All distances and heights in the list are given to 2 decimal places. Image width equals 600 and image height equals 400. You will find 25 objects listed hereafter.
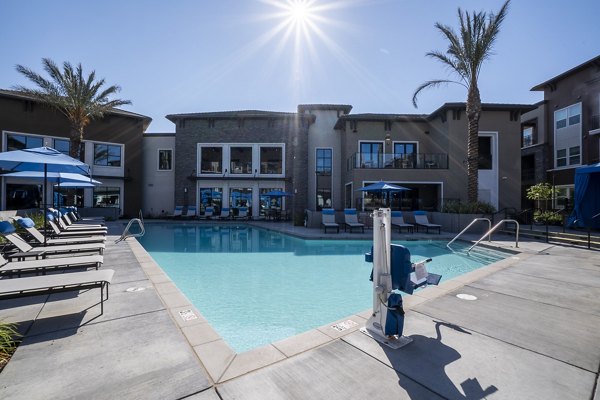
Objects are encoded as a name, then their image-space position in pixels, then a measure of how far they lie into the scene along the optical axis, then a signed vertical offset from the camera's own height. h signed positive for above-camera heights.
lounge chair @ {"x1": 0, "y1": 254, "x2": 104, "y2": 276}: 4.29 -1.07
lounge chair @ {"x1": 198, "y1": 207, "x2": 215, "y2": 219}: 24.35 -1.17
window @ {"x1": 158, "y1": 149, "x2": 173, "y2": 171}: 26.30 +3.94
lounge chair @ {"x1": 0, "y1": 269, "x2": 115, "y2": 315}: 3.31 -1.07
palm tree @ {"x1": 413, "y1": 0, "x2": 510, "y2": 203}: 13.94 +7.69
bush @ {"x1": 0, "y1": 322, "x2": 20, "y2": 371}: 2.74 -1.54
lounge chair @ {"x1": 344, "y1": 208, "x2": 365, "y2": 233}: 15.29 -0.98
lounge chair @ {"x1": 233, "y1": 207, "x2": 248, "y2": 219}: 24.72 -1.16
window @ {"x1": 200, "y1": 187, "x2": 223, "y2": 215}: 25.34 +0.14
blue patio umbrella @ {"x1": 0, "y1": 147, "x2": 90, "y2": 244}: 5.75 +0.82
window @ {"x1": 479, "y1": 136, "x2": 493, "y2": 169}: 19.91 +3.58
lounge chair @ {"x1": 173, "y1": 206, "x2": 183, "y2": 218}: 23.93 -1.09
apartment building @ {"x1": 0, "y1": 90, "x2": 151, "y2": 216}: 20.34 +4.15
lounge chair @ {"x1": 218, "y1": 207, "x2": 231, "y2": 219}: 24.52 -1.25
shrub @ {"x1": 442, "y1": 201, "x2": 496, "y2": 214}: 14.74 -0.34
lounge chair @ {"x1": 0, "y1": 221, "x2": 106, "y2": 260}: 5.52 -1.08
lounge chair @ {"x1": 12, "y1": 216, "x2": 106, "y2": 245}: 6.86 -1.06
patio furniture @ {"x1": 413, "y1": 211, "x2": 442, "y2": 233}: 14.61 -1.03
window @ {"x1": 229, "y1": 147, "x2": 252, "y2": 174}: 25.64 +3.65
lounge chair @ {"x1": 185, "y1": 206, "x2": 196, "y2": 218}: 24.27 -1.10
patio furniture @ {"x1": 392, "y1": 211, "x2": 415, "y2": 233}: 15.20 -1.09
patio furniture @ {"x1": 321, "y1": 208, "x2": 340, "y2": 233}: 15.66 -0.93
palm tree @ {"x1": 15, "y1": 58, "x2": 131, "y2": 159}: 17.92 +7.02
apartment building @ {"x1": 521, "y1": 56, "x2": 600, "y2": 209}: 19.25 +5.63
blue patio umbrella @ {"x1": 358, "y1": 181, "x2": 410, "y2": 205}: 14.78 +0.72
